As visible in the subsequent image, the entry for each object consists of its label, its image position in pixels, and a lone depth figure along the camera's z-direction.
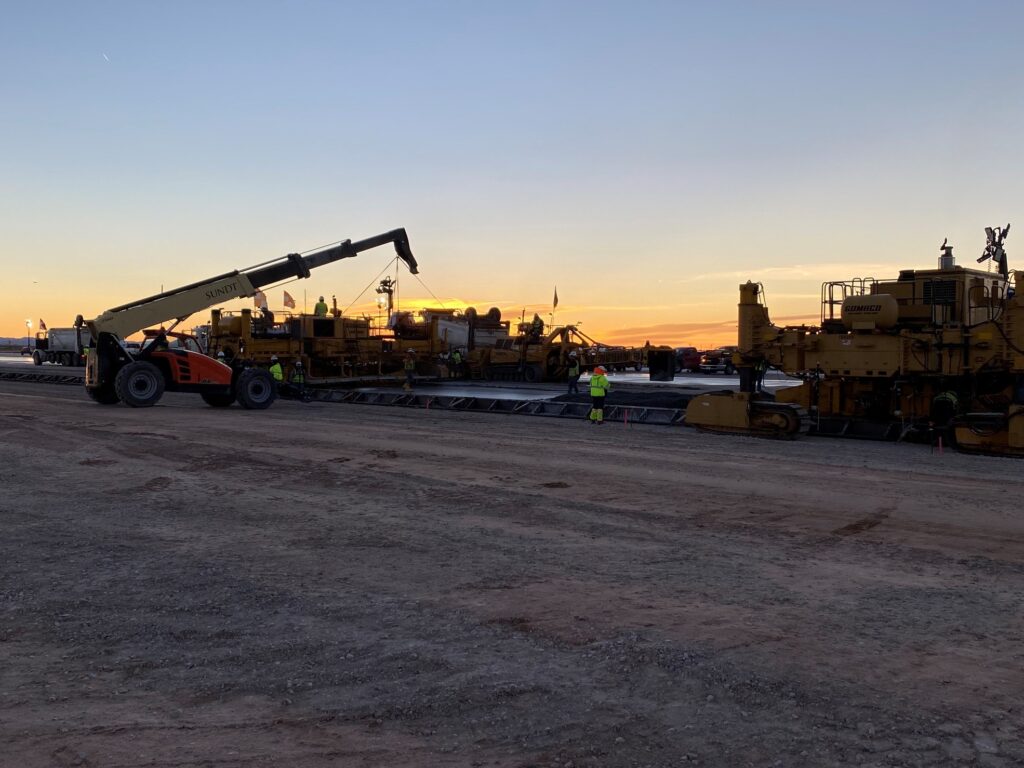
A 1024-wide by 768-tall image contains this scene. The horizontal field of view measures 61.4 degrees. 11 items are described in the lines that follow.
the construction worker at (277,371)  26.41
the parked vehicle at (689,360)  58.28
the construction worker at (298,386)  28.17
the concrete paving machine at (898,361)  16.92
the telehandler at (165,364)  23.02
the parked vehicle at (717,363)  55.49
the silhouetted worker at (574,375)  30.30
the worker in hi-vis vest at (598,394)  20.72
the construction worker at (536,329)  42.81
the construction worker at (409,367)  32.66
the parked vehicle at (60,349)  64.06
